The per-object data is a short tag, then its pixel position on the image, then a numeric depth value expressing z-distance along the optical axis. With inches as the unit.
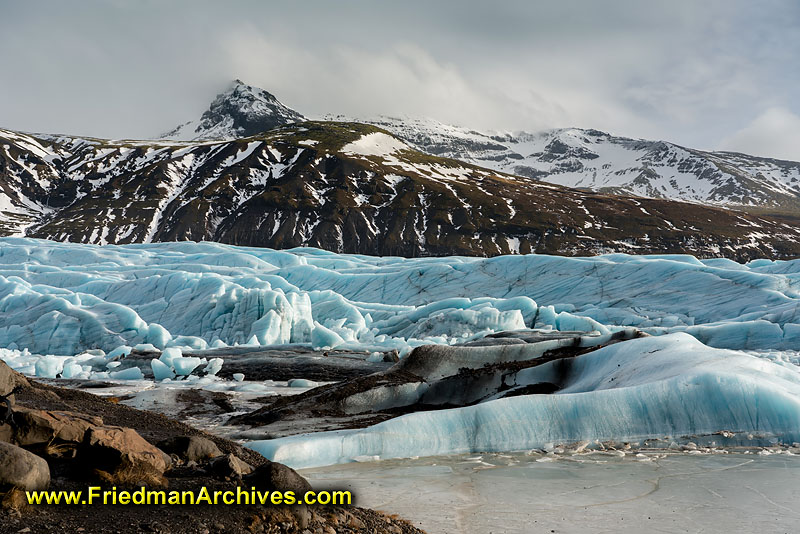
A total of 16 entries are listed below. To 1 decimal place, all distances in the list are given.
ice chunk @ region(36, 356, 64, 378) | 839.7
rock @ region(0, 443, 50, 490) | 176.4
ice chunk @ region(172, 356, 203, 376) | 809.5
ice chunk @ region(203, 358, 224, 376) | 825.5
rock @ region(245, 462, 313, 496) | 207.0
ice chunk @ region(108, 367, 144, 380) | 811.4
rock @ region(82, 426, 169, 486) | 213.2
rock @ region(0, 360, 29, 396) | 262.5
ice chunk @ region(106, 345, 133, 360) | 966.4
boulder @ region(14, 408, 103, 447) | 223.3
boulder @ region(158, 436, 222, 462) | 251.0
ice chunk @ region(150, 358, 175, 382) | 799.1
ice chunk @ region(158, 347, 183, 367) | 827.4
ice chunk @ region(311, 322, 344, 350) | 1039.0
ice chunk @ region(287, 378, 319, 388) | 743.1
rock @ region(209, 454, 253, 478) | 227.5
